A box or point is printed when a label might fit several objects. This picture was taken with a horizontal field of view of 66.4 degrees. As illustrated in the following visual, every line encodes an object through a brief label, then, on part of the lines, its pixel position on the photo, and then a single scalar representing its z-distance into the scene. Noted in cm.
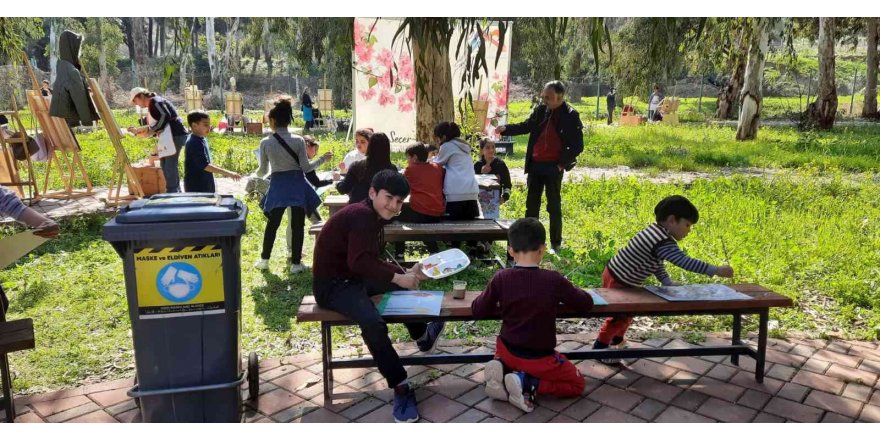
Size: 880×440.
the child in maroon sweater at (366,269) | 358
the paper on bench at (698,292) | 391
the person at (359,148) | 666
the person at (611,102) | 2631
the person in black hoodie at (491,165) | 769
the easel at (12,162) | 902
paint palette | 397
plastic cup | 388
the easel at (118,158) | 800
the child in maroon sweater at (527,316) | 350
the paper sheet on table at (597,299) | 379
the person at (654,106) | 2684
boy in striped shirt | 395
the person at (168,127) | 780
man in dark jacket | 661
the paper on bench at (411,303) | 373
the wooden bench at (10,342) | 338
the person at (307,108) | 2284
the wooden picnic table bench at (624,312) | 371
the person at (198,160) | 652
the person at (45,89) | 1073
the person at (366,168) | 589
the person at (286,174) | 607
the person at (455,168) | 640
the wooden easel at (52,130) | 922
